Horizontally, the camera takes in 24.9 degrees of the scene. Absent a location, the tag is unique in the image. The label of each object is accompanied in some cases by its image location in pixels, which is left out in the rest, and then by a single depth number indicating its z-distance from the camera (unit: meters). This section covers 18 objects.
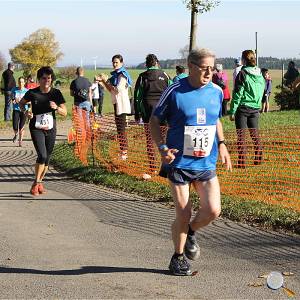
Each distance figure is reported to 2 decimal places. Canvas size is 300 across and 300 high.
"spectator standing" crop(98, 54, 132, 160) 12.29
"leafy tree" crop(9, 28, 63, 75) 77.06
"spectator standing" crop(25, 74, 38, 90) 18.32
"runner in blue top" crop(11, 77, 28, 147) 17.33
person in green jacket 11.33
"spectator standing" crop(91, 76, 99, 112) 25.19
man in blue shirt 5.55
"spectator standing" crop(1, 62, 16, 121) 25.45
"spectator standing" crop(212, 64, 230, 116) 18.44
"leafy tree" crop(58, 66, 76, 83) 77.25
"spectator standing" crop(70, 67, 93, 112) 17.27
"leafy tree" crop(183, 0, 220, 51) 19.88
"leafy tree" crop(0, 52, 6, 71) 92.94
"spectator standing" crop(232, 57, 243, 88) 19.76
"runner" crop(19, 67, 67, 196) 10.02
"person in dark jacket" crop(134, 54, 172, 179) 11.17
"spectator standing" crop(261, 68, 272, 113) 24.06
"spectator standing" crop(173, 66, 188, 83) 13.50
